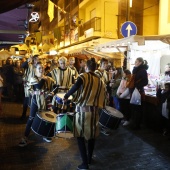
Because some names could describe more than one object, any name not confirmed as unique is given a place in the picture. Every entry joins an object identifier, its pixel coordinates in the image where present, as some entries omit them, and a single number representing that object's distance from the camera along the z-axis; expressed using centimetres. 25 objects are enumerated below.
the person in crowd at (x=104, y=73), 583
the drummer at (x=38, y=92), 470
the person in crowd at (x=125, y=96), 644
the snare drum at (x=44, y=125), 420
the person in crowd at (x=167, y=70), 682
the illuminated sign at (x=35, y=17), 1041
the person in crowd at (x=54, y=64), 870
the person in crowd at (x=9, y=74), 976
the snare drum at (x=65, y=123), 379
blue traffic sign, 828
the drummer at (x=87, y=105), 368
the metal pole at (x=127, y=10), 970
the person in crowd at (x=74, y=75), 581
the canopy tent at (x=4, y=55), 1280
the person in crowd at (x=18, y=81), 987
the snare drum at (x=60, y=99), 453
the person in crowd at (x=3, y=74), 989
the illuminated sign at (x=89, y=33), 1720
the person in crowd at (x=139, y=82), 600
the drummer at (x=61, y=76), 553
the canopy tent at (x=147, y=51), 783
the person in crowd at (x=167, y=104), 539
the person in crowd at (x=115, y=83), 678
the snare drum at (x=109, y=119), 473
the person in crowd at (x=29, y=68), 573
